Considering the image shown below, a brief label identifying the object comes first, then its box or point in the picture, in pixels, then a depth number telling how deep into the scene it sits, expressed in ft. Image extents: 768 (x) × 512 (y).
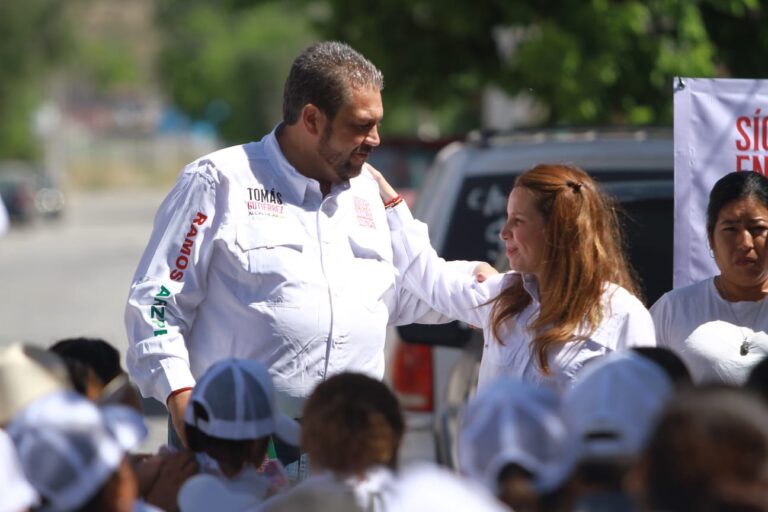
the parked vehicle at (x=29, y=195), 228.72
